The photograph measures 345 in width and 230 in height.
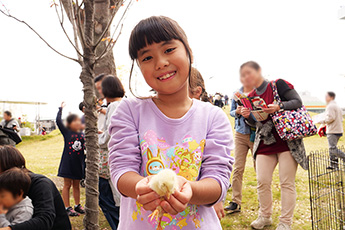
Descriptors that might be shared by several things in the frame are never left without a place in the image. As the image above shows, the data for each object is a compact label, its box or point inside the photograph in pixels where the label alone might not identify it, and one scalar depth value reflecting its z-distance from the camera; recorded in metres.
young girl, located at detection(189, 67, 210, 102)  3.11
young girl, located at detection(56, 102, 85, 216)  4.26
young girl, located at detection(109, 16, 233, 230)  1.11
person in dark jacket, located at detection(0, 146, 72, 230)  2.02
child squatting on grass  1.96
